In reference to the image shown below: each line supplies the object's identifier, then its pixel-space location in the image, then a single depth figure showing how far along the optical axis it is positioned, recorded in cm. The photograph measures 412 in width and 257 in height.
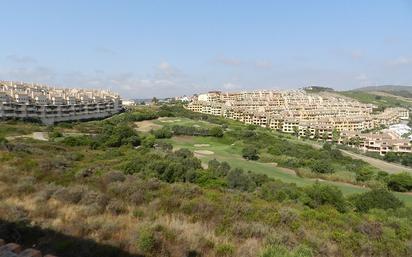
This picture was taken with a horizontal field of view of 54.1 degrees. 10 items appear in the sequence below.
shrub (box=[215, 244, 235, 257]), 716
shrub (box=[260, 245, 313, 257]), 658
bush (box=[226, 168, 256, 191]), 2431
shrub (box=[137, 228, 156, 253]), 687
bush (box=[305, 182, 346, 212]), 2019
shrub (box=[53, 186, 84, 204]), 990
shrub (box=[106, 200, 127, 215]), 937
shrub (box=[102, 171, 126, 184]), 1391
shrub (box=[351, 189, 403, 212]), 2291
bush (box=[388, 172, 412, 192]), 3666
